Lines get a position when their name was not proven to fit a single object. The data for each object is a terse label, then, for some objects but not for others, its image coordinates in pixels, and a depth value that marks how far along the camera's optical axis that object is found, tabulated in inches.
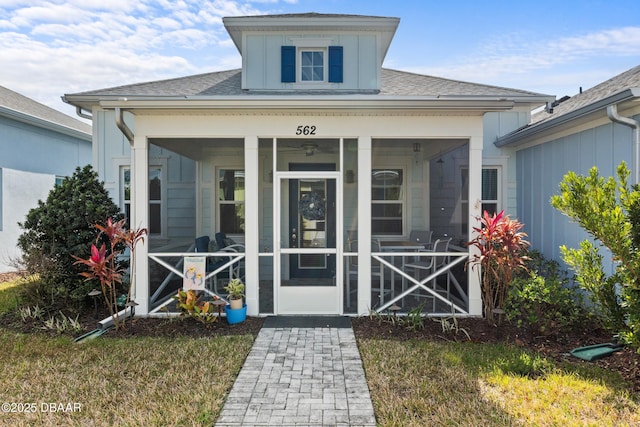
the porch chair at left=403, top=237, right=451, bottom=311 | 227.8
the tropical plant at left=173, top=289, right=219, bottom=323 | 205.0
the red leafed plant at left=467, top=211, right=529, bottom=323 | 194.7
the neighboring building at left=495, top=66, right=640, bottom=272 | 177.9
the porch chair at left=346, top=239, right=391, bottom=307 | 223.6
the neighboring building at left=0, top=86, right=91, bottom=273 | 378.6
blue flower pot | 214.3
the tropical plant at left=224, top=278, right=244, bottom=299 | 215.8
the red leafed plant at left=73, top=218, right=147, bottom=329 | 195.1
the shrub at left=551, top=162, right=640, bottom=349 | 134.3
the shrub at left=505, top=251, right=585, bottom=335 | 187.2
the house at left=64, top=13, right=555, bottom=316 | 220.2
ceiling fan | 221.5
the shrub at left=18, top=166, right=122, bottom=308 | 229.9
